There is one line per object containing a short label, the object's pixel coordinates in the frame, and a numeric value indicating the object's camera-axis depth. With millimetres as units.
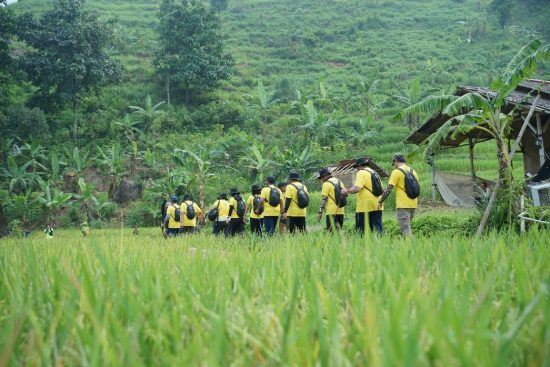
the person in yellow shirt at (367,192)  7379
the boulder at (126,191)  23281
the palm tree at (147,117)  24134
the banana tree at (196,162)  16969
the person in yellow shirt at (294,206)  8883
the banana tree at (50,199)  17812
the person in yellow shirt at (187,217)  12453
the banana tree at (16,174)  19234
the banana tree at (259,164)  18619
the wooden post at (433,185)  15719
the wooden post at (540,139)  10477
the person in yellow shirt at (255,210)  10273
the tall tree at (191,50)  29797
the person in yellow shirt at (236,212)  10969
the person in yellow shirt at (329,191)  8211
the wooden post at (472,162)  13570
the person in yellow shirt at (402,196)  6988
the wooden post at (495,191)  5816
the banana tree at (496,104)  6641
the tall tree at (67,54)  24000
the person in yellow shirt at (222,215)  11710
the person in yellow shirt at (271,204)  9461
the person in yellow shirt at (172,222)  11938
